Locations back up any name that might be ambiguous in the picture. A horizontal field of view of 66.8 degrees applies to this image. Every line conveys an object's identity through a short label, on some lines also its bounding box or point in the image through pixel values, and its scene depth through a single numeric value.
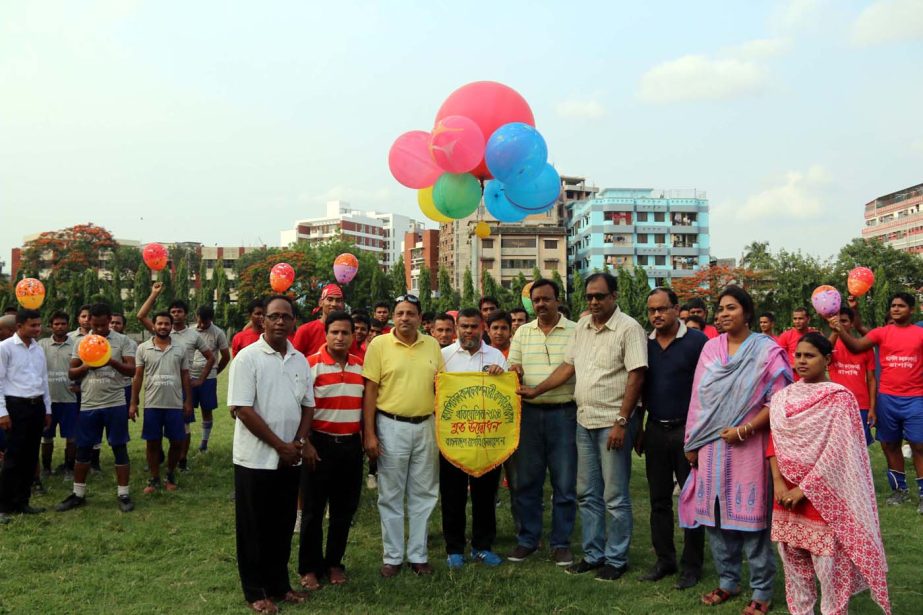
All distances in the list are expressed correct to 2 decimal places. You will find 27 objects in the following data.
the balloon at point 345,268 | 9.91
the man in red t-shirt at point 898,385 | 7.16
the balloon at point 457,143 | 7.67
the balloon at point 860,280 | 8.29
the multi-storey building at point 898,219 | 75.44
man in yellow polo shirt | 5.25
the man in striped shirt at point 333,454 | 5.08
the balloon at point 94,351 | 7.06
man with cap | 6.61
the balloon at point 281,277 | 9.05
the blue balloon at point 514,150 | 7.60
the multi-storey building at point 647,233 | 68.12
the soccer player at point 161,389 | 7.69
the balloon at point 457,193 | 8.33
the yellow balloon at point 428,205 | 9.01
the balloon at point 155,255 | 8.37
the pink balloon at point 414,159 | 8.41
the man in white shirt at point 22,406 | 6.79
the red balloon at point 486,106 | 8.28
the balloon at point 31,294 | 8.22
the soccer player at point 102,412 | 7.12
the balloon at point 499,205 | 8.76
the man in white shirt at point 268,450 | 4.56
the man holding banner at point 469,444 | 5.47
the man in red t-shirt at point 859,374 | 8.06
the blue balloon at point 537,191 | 8.16
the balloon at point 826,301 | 7.42
